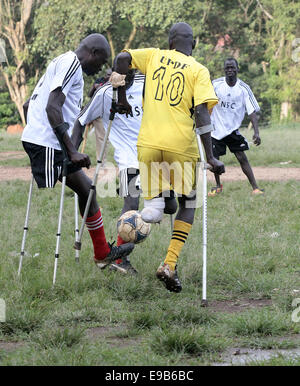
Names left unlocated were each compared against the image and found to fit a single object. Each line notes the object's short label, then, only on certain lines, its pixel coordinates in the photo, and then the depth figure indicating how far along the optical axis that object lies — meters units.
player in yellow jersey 10.80
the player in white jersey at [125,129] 13.20
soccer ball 12.20
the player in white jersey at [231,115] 22.14
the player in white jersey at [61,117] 11.11
